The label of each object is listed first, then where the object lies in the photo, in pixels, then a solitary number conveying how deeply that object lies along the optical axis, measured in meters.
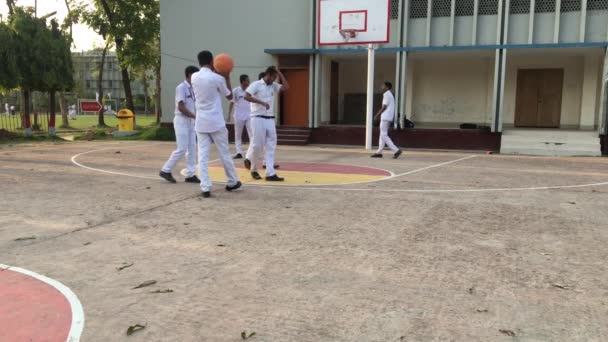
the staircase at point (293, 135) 18.82
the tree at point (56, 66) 19.67
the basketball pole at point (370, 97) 15.37
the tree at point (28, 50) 18.88
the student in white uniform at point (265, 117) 8.53
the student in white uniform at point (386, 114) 12.73
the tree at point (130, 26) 25.06
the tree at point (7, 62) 18.11
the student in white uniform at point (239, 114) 12.09
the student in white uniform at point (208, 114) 7.18
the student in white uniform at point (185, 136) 8.37
